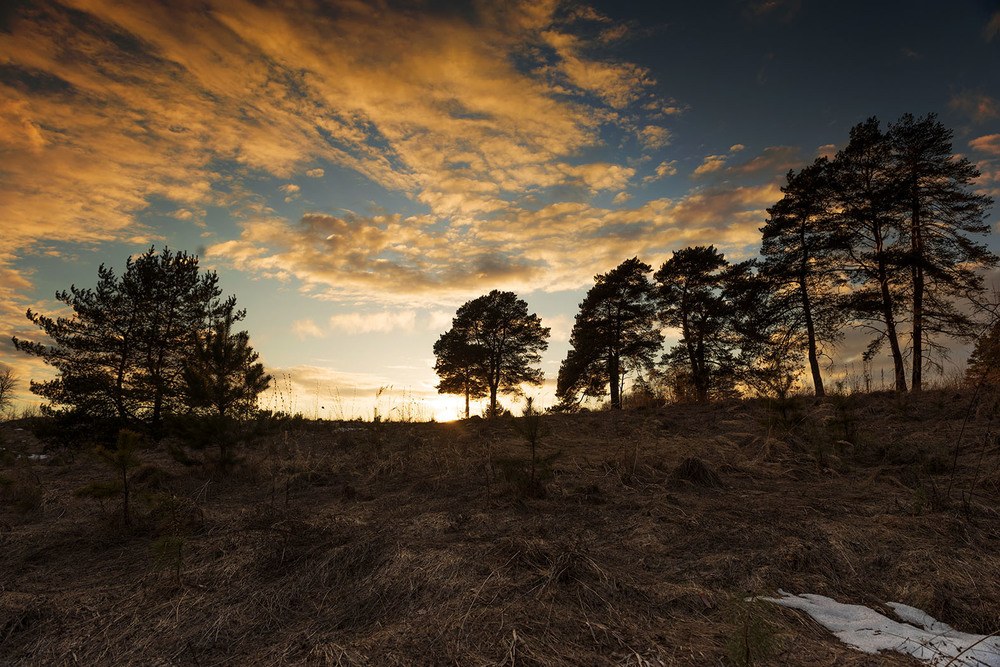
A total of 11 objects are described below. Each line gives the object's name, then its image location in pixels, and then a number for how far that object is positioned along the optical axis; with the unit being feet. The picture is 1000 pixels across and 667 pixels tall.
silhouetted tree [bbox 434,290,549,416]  104.47
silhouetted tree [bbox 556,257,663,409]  82.33
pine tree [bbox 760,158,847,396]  59.26
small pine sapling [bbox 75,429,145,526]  14.44
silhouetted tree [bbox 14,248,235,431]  39.99
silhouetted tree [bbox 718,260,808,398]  62.64
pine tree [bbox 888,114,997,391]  50.78
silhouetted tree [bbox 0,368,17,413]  55.31
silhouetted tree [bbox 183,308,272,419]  26.66
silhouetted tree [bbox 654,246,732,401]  73.05
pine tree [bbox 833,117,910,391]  54.08
